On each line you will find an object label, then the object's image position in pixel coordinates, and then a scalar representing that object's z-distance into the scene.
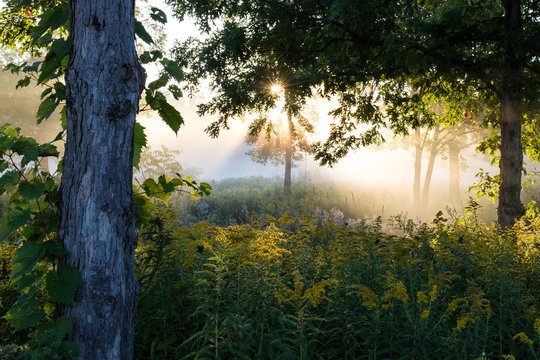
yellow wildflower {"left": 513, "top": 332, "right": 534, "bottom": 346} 2.72
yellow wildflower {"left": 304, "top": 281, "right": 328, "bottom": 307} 2.86
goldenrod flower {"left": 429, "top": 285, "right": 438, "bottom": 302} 2.94
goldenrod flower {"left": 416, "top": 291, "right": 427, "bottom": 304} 2.83
